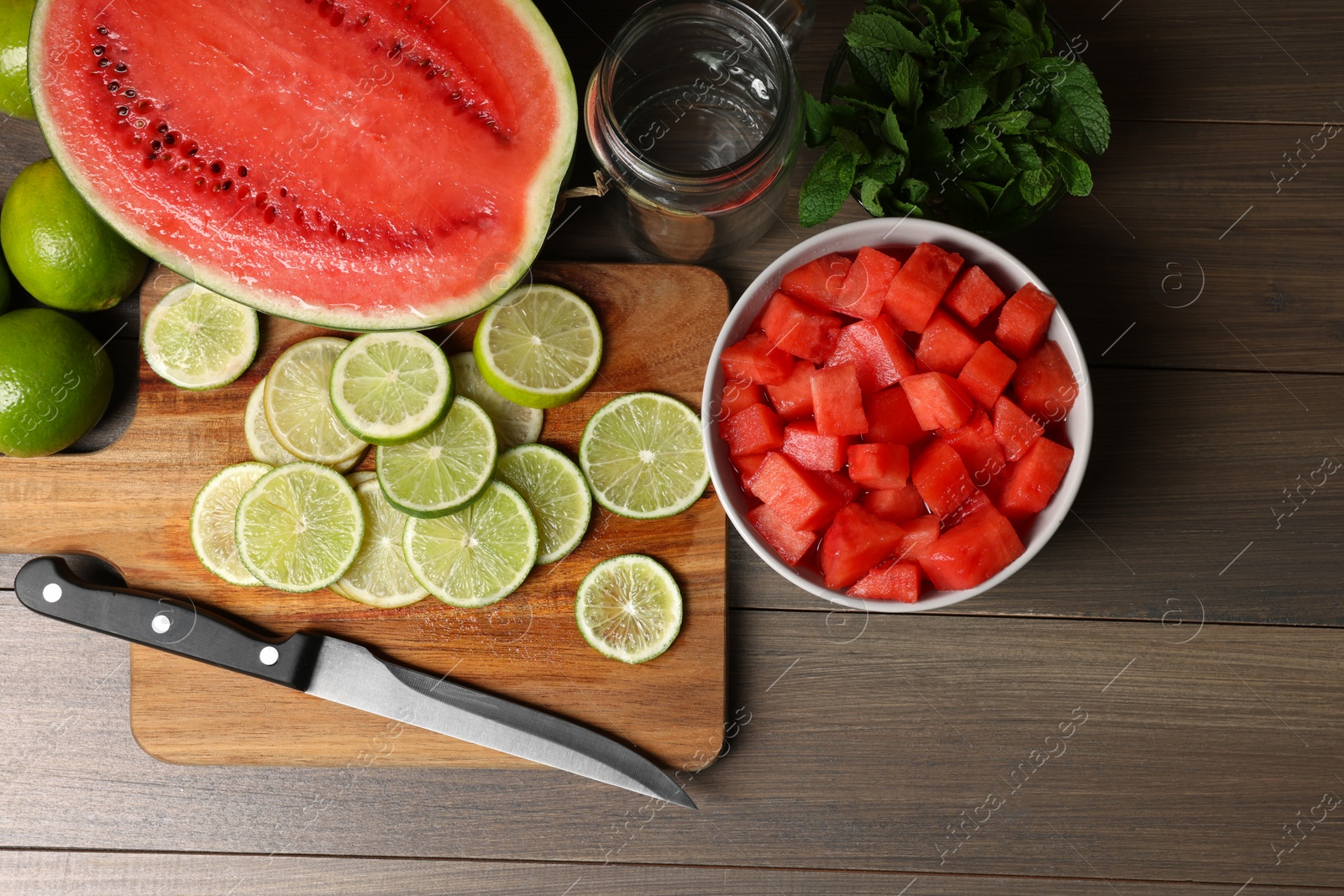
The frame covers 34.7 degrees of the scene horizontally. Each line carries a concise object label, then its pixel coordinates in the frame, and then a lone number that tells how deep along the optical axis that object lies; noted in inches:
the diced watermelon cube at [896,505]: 29.1
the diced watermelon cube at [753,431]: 29.3
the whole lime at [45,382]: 29.3
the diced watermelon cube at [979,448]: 29.0
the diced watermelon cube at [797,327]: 29.2
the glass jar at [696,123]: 28.3
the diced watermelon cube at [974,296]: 29.0
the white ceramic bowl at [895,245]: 28.8
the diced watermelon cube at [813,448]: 29.0
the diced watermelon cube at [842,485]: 29.3
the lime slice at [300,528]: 30.1
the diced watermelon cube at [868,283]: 29.0
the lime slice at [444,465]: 29.9
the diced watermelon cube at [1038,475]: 28.7
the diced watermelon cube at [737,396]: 29.4
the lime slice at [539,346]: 30.1
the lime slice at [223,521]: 30.4
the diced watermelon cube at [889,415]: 29.1
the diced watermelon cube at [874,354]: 29.1
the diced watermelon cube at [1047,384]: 28.9
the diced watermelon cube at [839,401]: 28.8
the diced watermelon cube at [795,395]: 29.3
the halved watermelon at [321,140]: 27.9
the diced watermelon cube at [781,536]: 29.2
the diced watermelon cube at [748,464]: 29.5
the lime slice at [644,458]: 30.4
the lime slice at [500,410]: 30.6
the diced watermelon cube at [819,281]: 29.3
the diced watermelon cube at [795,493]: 29.0
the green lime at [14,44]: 29.2
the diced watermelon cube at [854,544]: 28.8
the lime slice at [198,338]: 30.3
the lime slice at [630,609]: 30.4
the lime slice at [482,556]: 30.2
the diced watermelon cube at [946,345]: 29.0
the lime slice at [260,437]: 30.5
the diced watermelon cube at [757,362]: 29.2
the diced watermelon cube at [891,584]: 28.9
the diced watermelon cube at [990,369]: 28.7
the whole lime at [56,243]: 29.3
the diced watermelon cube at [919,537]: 28.9
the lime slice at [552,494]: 30.4
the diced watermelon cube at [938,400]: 28.7
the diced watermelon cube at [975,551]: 28.6
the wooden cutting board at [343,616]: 30.6
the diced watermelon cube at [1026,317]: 28.7
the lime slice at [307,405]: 30.2
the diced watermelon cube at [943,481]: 28.8
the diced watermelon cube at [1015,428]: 28.8
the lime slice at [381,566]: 30.4
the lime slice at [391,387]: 29.8
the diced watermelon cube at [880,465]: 28.7
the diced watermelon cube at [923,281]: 28.8
